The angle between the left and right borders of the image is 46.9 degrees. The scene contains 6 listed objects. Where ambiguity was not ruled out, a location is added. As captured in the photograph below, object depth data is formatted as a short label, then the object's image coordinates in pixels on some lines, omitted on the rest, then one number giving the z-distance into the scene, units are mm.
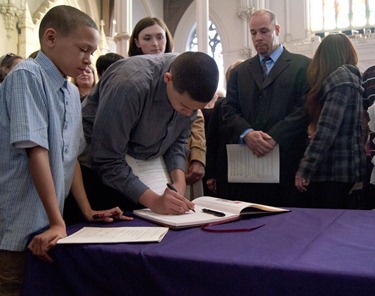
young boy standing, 1244
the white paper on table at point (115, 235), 1133
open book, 1324
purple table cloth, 864
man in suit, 2393
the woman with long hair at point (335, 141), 2305
